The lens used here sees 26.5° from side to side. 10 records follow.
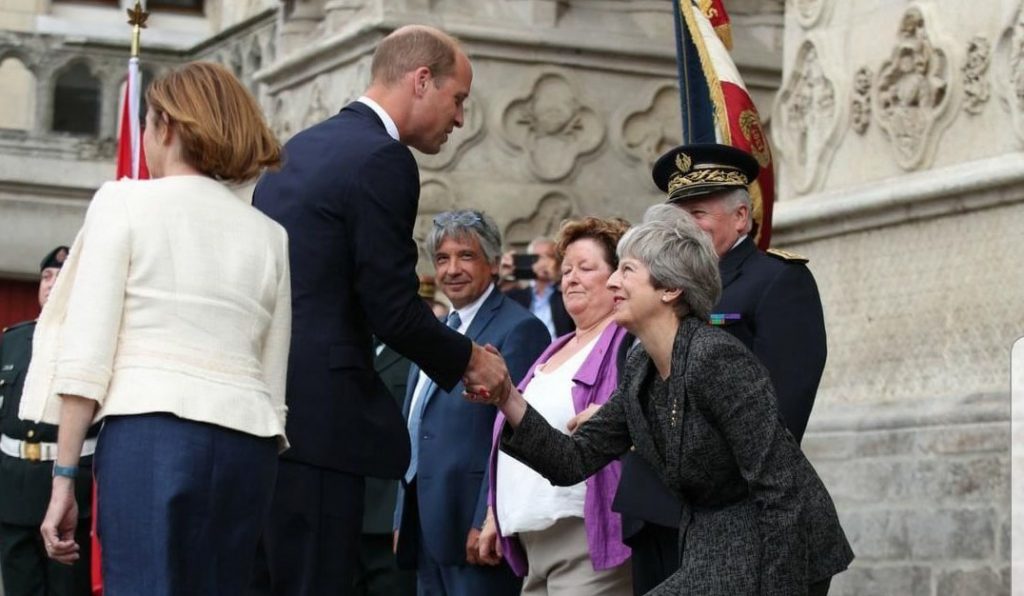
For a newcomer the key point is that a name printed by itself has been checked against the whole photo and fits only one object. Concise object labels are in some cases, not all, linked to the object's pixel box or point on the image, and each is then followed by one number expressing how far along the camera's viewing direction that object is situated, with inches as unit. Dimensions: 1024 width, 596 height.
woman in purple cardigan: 260.5
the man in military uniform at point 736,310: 231.5
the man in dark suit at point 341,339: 221.6
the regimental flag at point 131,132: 444.8
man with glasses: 288.2
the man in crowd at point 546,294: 401.4
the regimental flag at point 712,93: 281.3
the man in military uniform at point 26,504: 385.4
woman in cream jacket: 187.9
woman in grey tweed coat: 198.1
